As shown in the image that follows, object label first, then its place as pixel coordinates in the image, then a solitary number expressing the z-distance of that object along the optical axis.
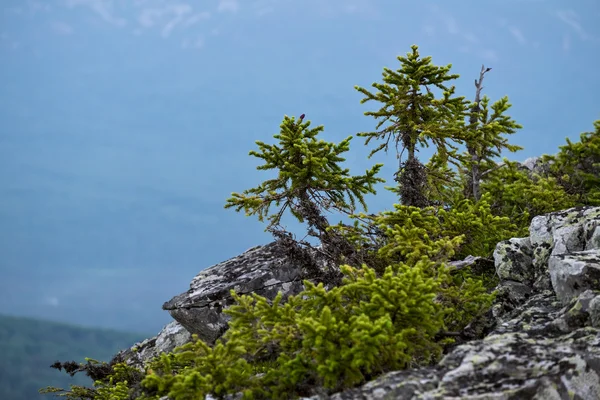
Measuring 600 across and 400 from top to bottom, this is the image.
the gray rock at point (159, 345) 20.84
